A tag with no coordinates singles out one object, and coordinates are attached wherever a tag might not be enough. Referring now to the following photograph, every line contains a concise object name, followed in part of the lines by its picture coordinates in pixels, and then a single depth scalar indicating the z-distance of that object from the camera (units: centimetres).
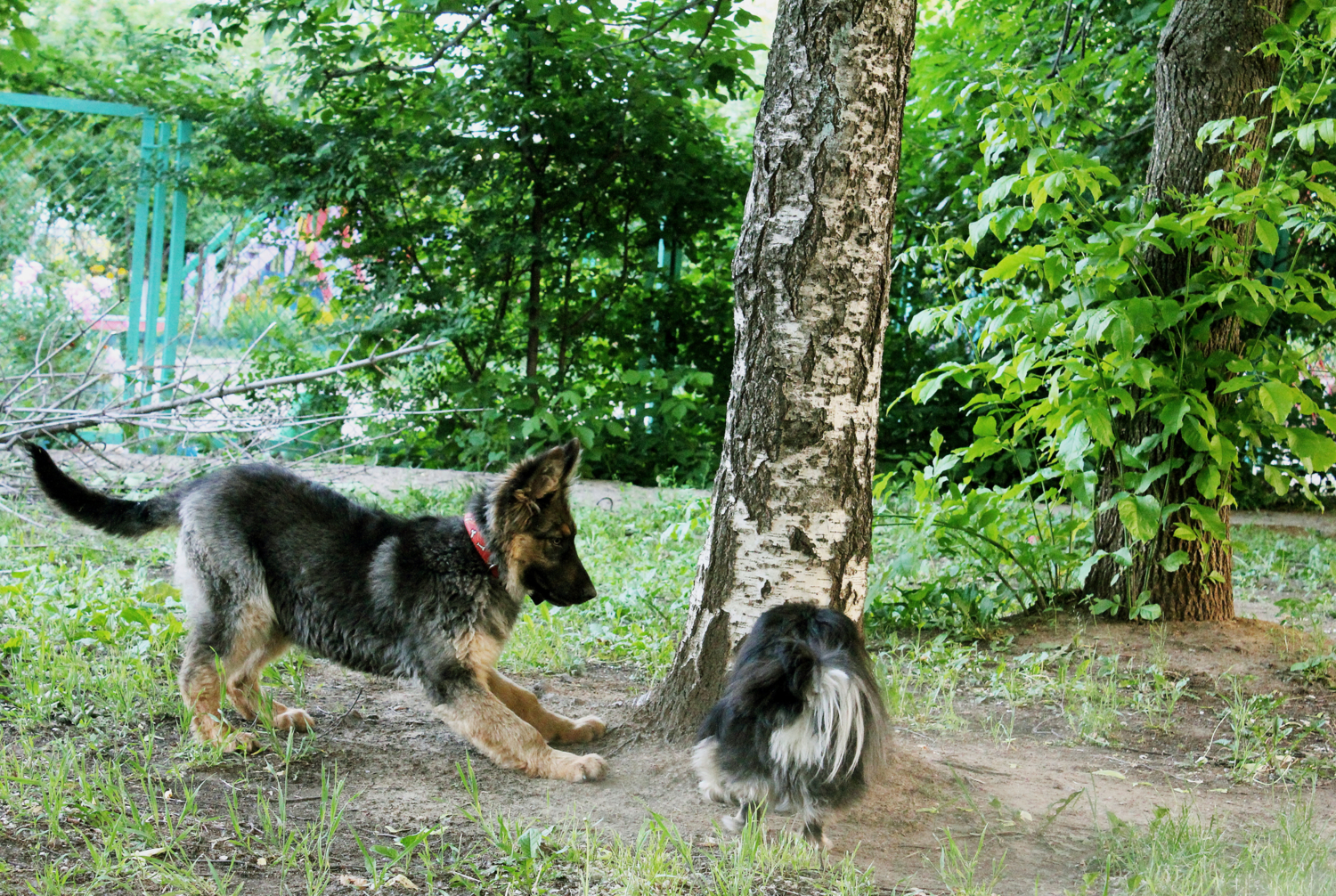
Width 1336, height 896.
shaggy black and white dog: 298
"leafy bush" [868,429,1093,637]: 548
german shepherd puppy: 400
